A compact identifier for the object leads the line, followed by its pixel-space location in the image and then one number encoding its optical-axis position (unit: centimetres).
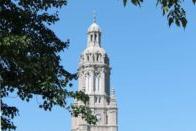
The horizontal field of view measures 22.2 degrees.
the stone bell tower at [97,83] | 9881
